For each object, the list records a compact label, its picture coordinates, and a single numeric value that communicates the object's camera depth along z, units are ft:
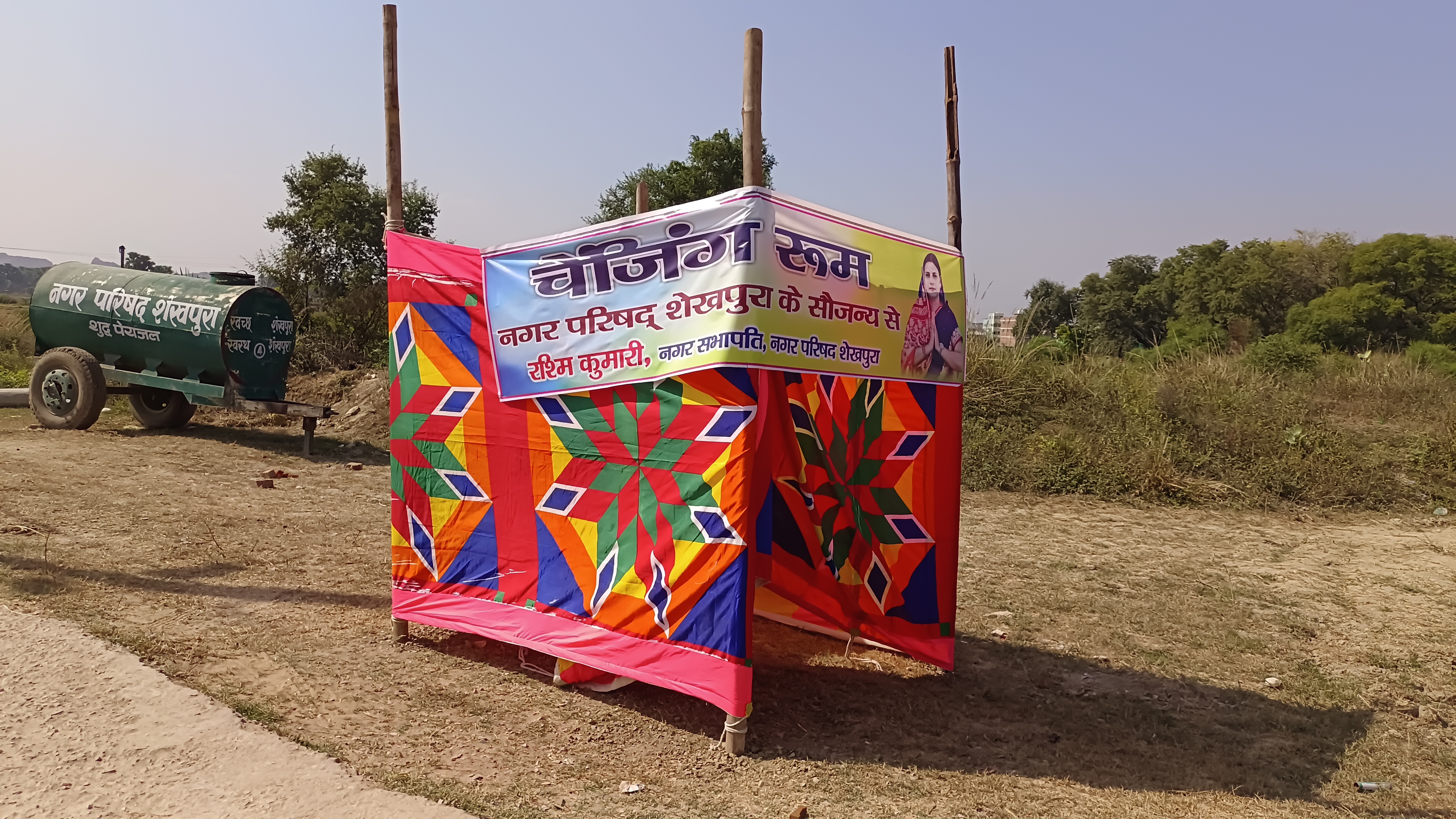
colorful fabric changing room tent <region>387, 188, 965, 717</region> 13.04
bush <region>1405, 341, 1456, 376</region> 49.55
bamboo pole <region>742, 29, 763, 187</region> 13.35
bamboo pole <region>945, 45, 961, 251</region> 17.56
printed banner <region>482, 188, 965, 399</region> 12.76
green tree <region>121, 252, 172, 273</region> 124.57
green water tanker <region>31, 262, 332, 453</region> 36.86
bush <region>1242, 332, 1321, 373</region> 48.75
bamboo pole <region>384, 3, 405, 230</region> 17.37
